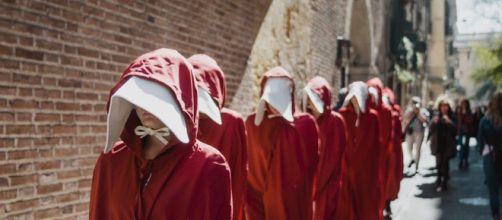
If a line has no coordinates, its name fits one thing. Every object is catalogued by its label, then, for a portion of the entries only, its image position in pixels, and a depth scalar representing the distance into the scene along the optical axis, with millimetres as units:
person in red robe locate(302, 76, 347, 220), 6156
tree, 20061
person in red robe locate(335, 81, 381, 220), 6891
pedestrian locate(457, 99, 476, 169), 14938
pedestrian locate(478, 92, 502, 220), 7121
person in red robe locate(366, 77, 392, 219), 7611
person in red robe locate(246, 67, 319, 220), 5258
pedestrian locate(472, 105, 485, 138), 15324
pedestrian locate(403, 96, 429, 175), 12891
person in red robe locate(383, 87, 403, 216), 8648
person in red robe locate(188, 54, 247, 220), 3981
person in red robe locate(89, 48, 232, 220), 2350
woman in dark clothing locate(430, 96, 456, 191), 11078
